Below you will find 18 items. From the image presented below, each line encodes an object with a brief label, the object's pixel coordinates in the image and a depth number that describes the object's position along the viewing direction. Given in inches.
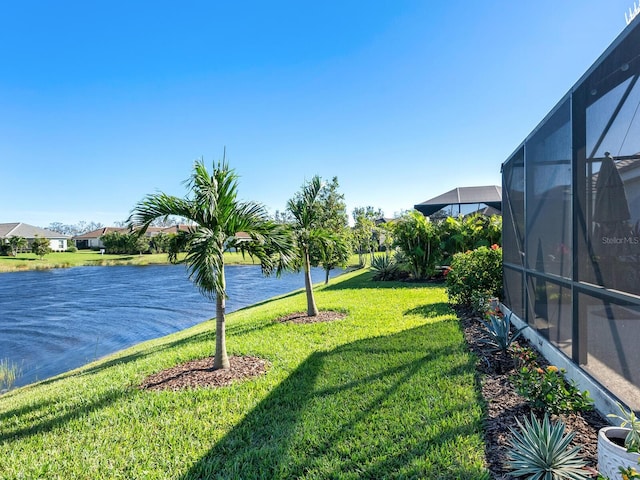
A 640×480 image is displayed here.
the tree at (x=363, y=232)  845.2
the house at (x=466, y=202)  789.9
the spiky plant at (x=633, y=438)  74.3
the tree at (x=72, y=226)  6368.1
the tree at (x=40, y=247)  1886.1
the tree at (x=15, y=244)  2017.7
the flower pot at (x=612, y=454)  76.5
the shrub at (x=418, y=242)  518.6
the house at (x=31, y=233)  2581.2
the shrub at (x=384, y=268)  567.5
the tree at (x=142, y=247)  2071.0
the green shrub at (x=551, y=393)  112.1
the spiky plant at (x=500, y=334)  174.7
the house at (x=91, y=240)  3089.6
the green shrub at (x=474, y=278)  298.0
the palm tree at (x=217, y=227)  178.7
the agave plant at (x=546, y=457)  83.2
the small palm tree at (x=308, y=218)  321.1
